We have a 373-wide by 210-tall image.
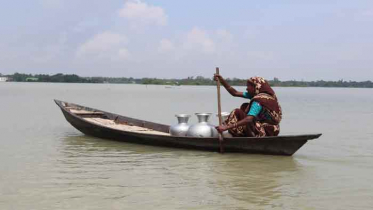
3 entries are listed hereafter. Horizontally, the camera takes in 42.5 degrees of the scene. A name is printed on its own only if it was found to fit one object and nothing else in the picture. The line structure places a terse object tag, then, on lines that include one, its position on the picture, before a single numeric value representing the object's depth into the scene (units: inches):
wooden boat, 300.4
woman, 300.8
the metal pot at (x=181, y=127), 336.1
